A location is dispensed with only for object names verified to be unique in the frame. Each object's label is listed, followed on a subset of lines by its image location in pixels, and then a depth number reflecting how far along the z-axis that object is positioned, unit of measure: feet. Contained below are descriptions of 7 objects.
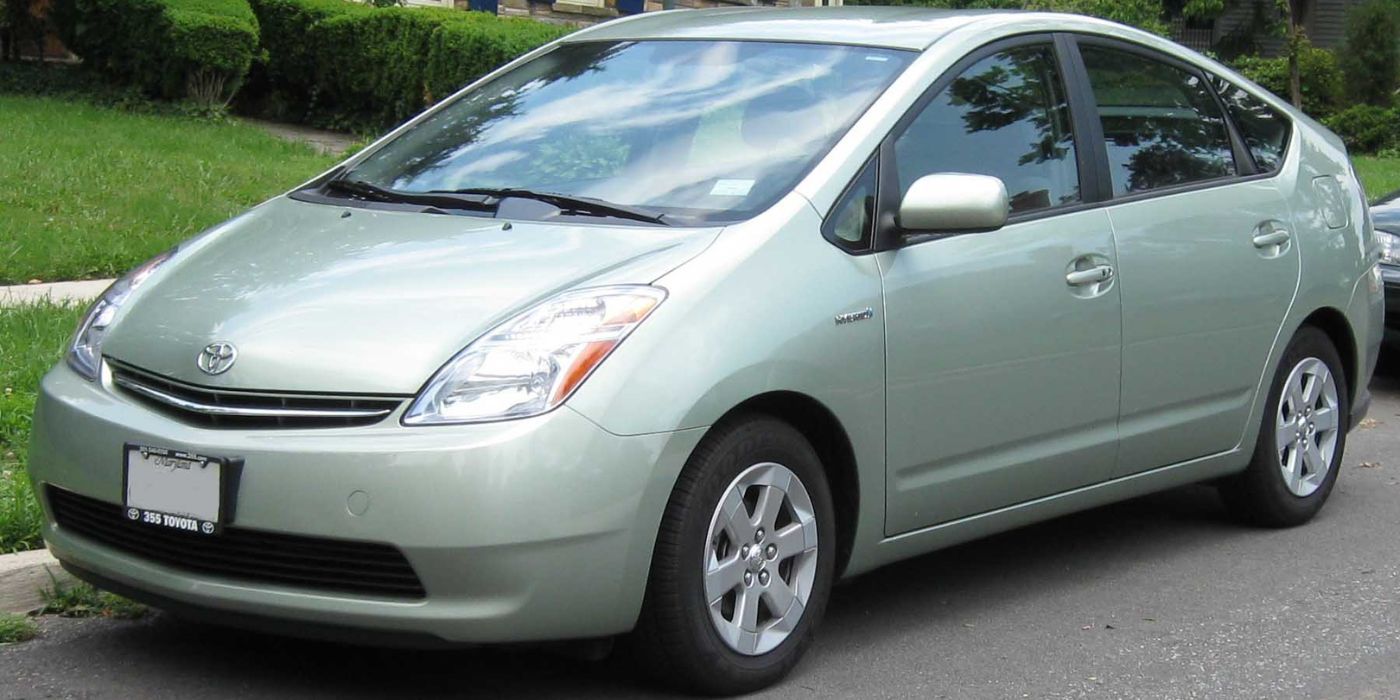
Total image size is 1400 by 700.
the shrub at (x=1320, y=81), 97.91
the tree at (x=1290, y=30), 86.94
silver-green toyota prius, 12.75
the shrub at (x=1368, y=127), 85.66
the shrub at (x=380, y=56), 56.18
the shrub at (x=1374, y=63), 98.68
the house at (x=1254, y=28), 122.31
